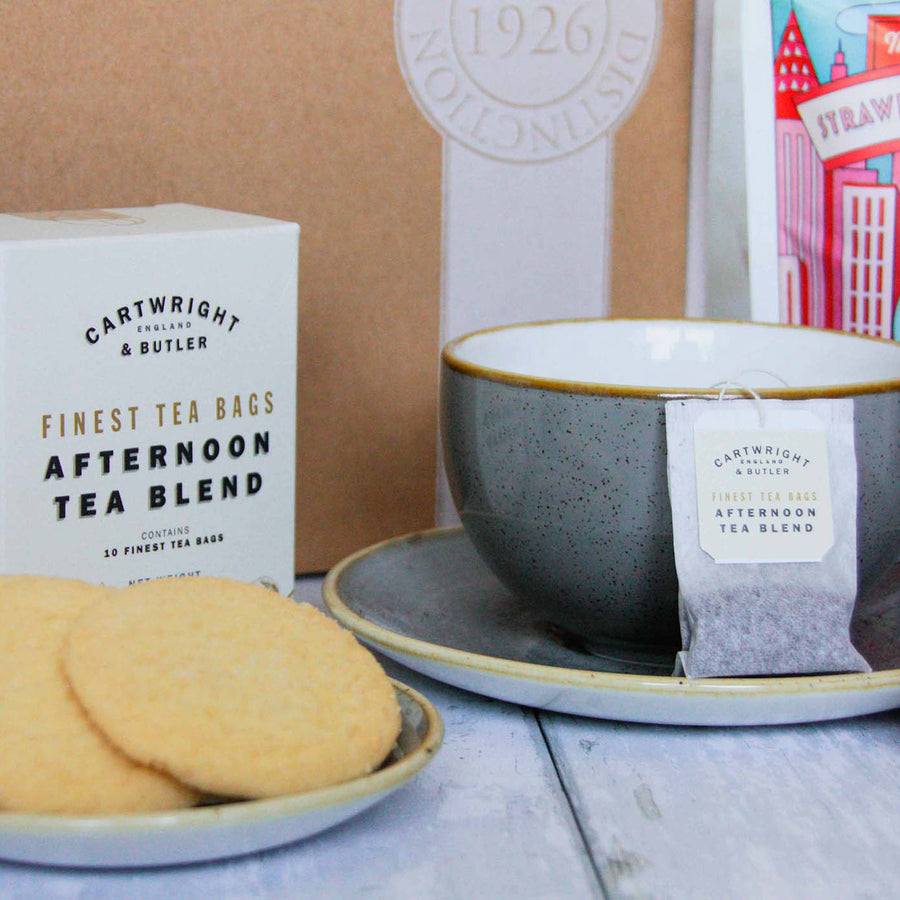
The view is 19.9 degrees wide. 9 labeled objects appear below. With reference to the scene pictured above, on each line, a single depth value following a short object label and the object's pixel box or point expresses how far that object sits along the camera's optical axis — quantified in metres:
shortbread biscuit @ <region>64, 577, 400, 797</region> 0.50
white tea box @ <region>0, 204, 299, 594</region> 0.58
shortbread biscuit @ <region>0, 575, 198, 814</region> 0.50
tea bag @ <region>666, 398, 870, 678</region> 0.57
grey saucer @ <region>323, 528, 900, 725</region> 0.55
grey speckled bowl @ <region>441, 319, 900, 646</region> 0.57
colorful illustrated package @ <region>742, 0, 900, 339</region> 0.69
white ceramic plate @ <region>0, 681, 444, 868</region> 0.49
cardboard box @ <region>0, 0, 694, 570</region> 0.65
